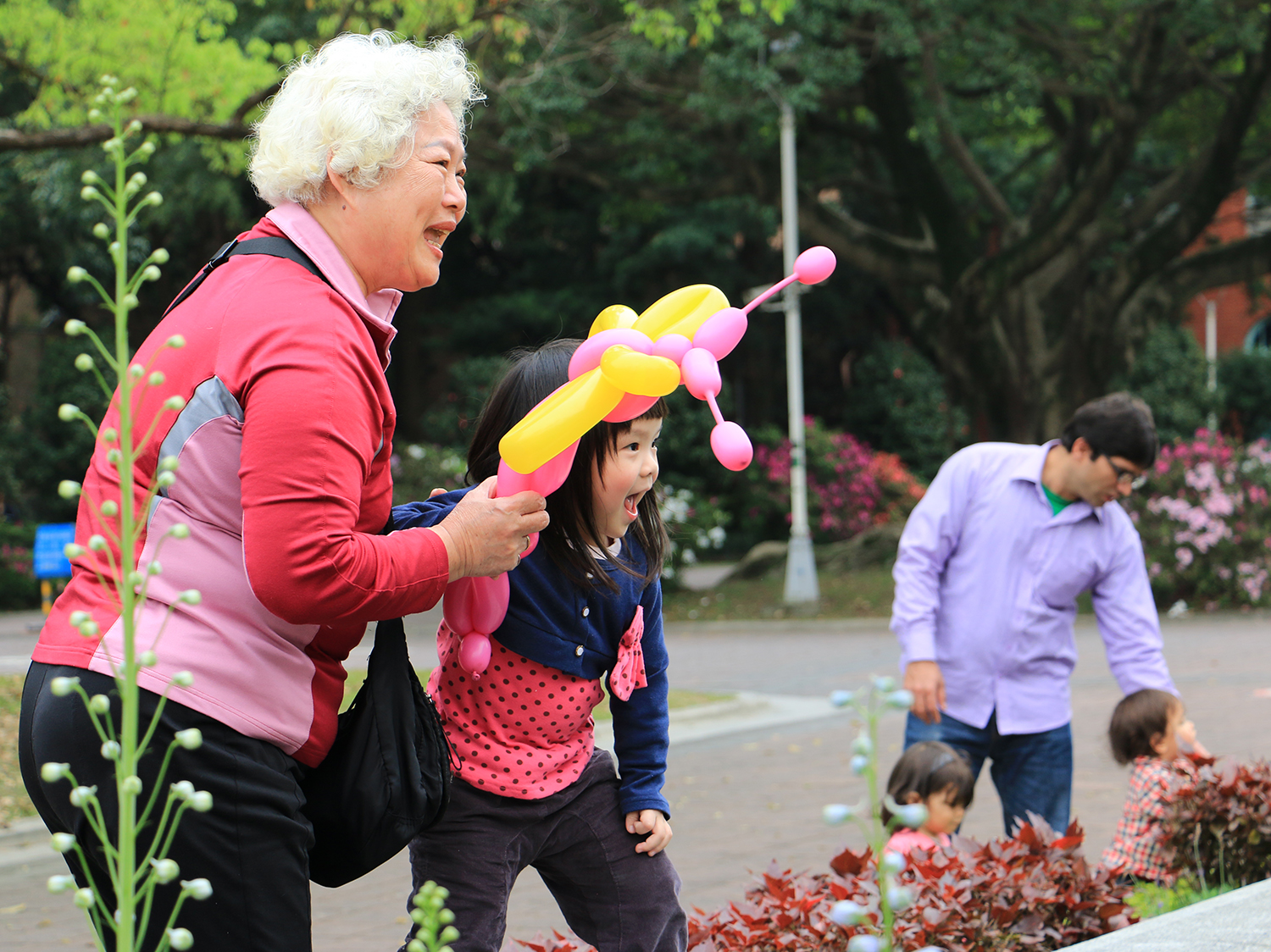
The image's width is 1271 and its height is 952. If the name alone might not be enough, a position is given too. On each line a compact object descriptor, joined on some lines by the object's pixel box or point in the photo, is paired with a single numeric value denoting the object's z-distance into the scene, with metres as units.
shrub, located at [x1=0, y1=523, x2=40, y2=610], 19.73
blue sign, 16.80
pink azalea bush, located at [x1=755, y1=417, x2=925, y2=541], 21.02
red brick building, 35.66
